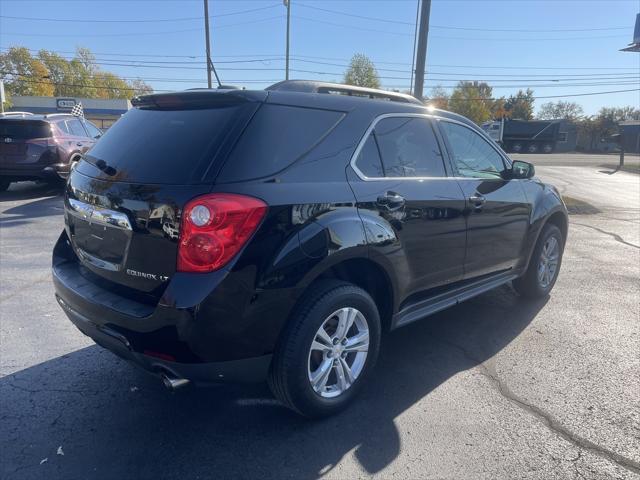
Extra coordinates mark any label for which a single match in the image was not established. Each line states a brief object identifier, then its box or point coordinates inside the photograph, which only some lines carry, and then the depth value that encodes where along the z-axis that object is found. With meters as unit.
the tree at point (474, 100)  69.88
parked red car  10.09
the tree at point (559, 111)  96.38
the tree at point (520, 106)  77.31
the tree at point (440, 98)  68.36
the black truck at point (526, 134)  49.66
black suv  2.37
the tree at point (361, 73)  58.73
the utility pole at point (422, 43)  10.94
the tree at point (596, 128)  64.31
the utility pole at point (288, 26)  31.77
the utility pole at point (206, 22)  23.16
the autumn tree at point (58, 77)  77.06
